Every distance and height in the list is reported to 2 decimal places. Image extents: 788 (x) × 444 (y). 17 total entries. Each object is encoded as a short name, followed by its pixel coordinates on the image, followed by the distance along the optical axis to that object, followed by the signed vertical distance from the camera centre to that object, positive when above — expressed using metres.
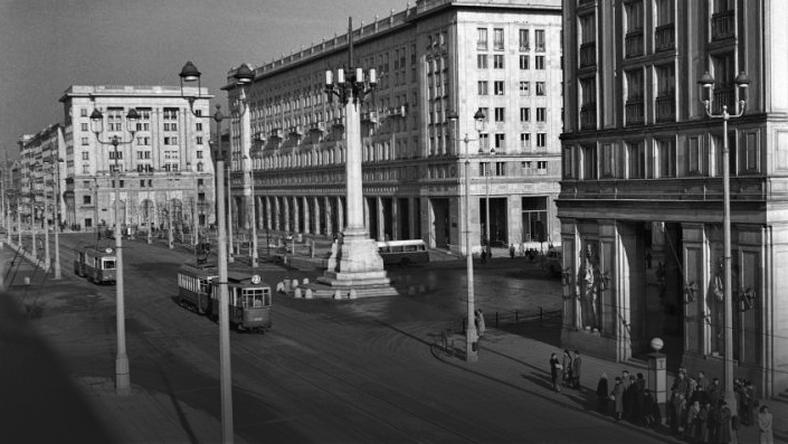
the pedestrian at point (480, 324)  41.12 -5.61
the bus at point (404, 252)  84.69 -4.49
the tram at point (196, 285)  51.50 -4.54
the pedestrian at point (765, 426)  22.02 -5.69
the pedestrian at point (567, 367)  31.22 -5.83
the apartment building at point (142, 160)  148.25 +9.26
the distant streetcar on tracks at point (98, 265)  72.50 -4.43
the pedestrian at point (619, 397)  26.25 -5.79
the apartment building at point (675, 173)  28.44 +0.91
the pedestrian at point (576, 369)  30.73 -5.79
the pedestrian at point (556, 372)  30.16 -5.76
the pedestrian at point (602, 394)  27.26 -5.93
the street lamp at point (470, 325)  35.56 -4.87
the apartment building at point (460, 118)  93.25 +9.48
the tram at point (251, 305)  45.03 -4.94
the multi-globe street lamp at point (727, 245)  23.17 -1.27
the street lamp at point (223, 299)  18.08 -1.91
